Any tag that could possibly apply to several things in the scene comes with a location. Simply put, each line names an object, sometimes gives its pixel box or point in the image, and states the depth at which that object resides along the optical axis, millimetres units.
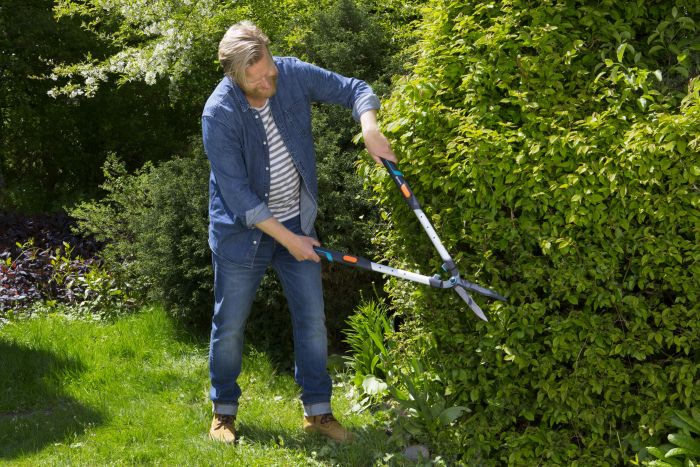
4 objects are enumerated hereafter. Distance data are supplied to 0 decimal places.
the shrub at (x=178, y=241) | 5148
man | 3553
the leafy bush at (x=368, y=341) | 4457
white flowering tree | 5801
